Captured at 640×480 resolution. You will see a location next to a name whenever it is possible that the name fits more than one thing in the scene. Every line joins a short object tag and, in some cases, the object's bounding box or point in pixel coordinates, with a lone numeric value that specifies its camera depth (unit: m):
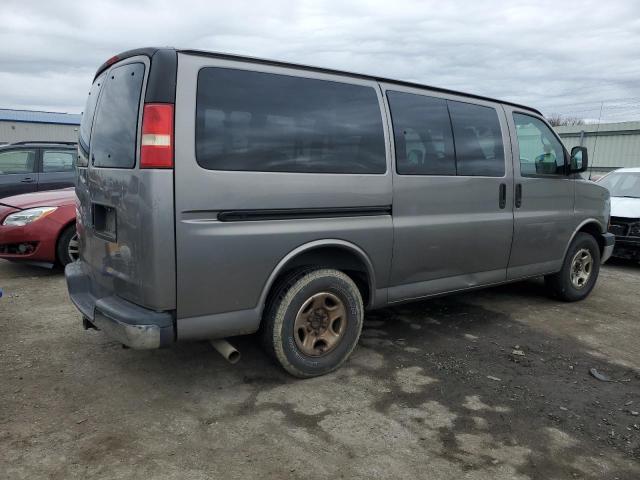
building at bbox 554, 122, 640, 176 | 20.64
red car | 6.03
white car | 7.70
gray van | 2.88
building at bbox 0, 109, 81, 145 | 32.91
